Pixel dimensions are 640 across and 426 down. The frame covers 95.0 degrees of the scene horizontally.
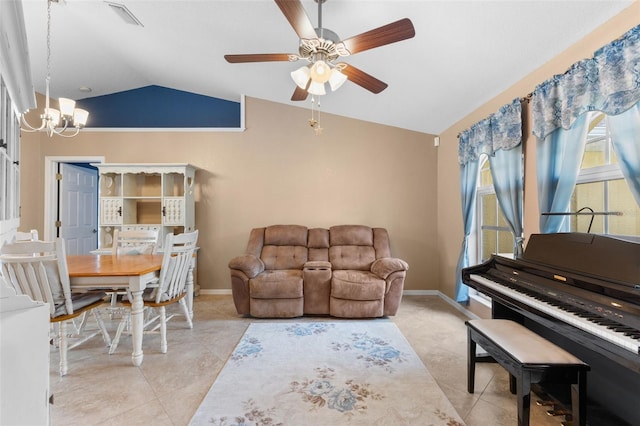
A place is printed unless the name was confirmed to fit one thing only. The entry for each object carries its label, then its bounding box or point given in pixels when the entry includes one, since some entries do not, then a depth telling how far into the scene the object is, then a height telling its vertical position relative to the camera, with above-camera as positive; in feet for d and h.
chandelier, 8.39 +2.87
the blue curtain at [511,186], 7.89 +0.76
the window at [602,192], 5.74 +0.44
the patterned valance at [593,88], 5.00 +2.48
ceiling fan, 5.39 +3.38
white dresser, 1.84 -1.00
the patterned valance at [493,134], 7.91 +2.42
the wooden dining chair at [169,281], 7.85 -1.96
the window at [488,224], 9.67 -0.40
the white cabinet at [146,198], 12.85 +0.59
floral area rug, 5.57 -3.89
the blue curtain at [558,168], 6.23 +1.01
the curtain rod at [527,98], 7.64 +3.04
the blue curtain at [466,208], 10.52 +0.16
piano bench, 4.53 -2.43
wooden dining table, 7.00 -1.65
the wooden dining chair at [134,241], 9.95 -1.07
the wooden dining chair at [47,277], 6.23 -1.46
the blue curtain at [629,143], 4.92 +1.21
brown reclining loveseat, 10.51 -2.80
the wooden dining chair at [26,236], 7.89 -0.69
